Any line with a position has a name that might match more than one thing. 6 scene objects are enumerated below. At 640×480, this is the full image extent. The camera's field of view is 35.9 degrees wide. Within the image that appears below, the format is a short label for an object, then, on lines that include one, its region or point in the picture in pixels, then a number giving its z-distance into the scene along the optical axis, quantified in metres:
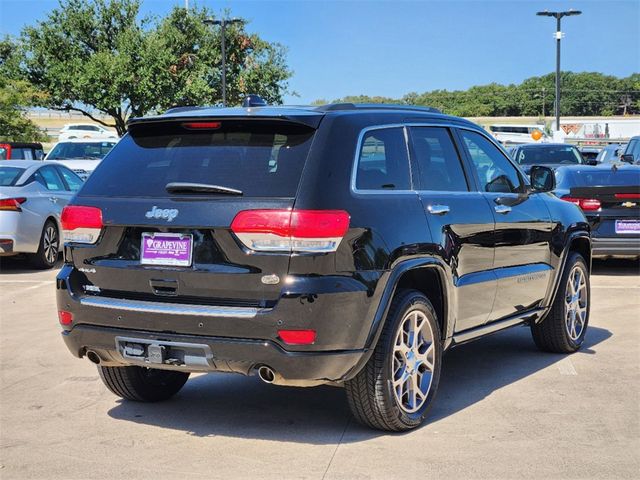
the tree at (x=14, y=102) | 42.44
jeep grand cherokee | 5.01
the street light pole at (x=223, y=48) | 42.21
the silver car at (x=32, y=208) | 13.33
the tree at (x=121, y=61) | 45.19
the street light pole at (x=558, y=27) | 41.44
